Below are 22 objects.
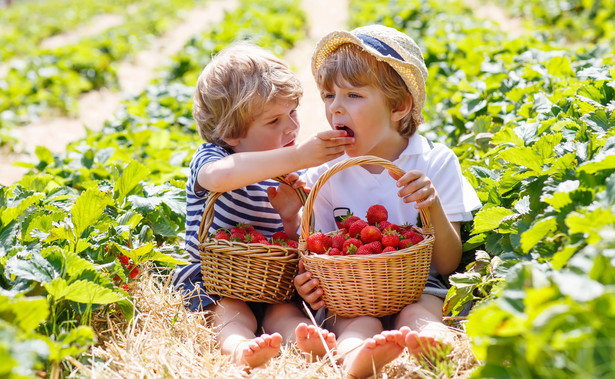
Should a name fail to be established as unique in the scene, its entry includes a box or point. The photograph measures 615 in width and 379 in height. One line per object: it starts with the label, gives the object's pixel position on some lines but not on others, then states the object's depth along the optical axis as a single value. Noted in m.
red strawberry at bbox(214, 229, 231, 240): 2.92
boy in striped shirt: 2.86
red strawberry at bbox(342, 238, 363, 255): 2.55
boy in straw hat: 2.71
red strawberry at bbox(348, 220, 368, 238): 2.68
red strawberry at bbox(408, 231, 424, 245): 2.63
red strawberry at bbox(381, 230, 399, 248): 2.56
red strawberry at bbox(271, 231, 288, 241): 3.05
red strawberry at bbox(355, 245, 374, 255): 2.53
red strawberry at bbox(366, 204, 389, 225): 2.78
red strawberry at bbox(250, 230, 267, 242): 2.89
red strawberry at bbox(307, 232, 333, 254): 2.66
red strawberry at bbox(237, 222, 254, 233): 3.03
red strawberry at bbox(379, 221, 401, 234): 2.68
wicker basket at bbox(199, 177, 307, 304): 2.79
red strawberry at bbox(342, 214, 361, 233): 2.79
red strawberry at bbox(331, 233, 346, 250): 2.65
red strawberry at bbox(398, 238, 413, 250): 2.57
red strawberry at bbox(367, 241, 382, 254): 2.54
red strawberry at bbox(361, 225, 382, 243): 2.58
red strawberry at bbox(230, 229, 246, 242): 2.89
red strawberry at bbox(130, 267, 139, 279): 3.09
